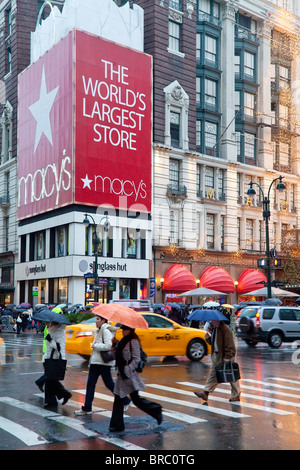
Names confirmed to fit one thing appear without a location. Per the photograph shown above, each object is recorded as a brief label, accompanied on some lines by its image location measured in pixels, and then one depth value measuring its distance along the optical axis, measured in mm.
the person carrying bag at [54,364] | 10875
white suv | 24797
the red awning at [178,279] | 48062
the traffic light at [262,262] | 31500
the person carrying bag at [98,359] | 10344
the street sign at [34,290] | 47903
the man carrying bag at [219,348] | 11602
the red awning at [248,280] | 54188
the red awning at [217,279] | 50938
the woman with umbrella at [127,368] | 8875
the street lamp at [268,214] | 31112
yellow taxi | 18484
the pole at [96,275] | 33897
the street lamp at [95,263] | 34094
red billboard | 44188
